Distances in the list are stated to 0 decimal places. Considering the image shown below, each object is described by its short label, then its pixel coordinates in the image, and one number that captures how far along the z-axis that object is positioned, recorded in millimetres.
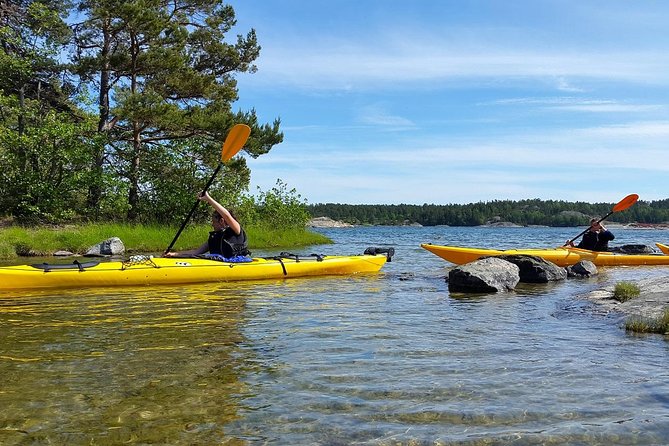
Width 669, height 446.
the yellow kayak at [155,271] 8734
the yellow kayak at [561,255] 13914
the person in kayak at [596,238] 14938
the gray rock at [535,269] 10633
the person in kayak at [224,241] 10039
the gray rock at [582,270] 11836
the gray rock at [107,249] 15784
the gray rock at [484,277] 9117
